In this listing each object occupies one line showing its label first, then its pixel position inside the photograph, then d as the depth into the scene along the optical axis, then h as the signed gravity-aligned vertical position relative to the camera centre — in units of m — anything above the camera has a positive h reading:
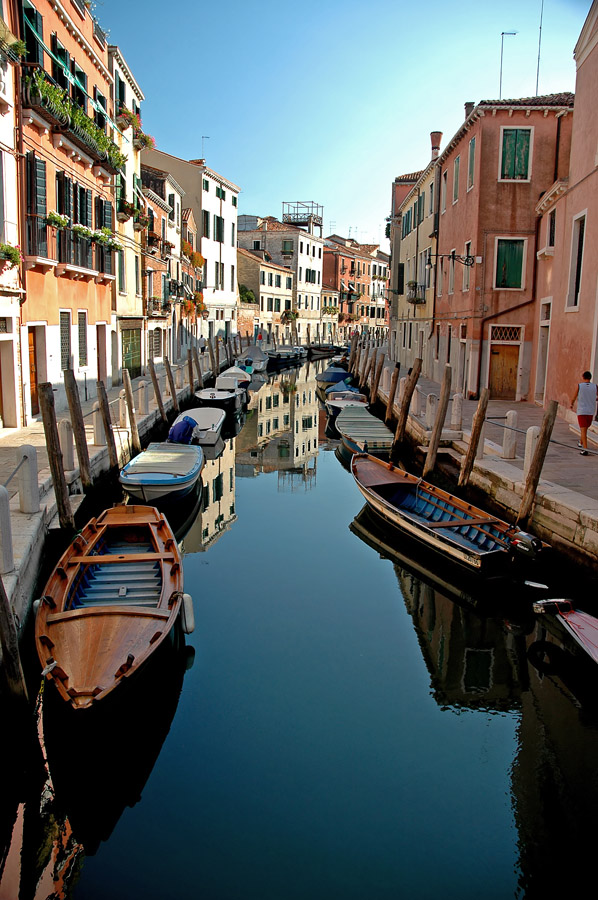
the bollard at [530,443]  9.80 -1.31
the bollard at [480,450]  12.13 -1.74
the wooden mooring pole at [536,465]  9.04 -1.48
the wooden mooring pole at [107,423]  12.04 -1.45
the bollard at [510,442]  11.91 -1.56
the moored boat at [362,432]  16.46 -2.17
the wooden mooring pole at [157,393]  17.80 -1.37
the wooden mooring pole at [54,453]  8.68 -1.40
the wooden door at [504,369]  19.84 -0.63
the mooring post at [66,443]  10.79 -1.58
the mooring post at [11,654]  5.27 -2.33
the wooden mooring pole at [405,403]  15.70 -1.29
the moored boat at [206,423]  17.09 -2.08
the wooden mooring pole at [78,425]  10.43 -1.27
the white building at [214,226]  37.75 +6.35
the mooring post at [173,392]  19.47 -1.44
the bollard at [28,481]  8.05 -1.64
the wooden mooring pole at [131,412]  14.27 -1.47
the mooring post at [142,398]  17.28 -1.45
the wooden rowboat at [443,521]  8.58 -2.37
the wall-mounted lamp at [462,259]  19.88 +2.38
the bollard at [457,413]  15.16 -1.41
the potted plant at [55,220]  14.41 +2.30
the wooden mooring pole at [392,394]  19.42 -1.41
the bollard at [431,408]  15.71 -1.40
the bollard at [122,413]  15.07 -1.59
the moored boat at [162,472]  11.30 -2.19
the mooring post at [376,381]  25.80 -1.35
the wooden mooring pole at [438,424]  12.73 -1.39
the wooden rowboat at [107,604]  5.29 -2.35
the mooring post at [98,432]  12.76 -1.67
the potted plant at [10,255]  12.16 +1.33
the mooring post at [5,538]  6.29 -1.76
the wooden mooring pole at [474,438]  11.26 -1.45
